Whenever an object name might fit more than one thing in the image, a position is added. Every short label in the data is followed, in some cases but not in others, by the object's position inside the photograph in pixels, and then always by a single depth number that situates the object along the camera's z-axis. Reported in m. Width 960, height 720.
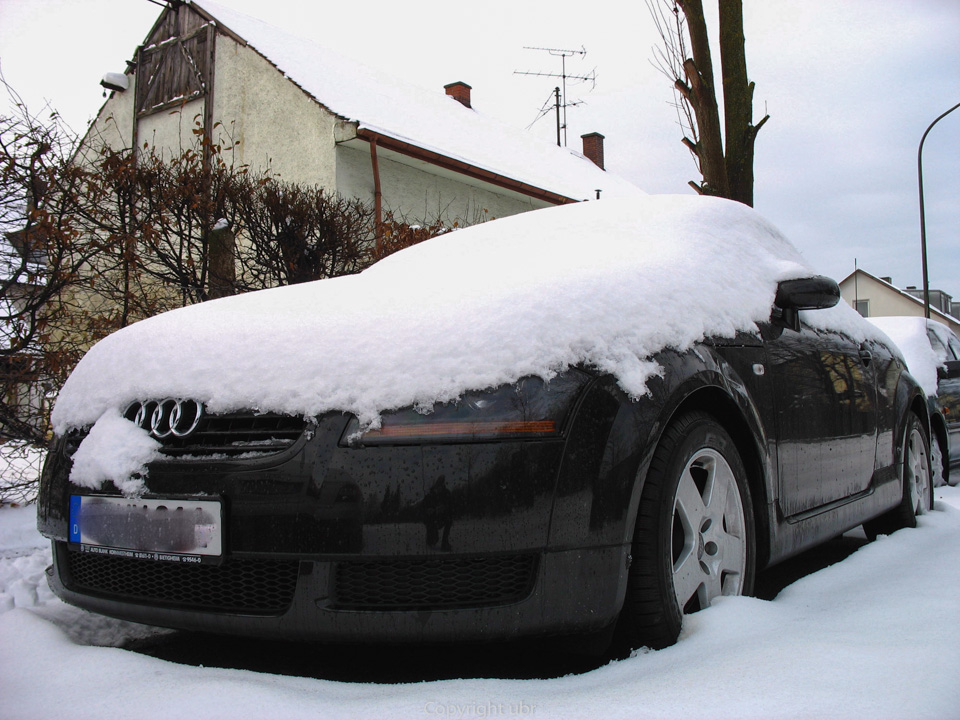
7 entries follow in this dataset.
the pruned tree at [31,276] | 4.62
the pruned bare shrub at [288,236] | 6.92
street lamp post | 18.05
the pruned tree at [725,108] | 7.50
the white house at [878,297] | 45.47
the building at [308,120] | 11.43
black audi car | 1.69
